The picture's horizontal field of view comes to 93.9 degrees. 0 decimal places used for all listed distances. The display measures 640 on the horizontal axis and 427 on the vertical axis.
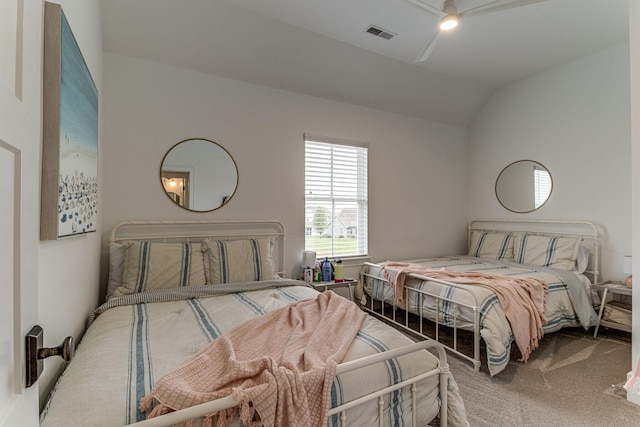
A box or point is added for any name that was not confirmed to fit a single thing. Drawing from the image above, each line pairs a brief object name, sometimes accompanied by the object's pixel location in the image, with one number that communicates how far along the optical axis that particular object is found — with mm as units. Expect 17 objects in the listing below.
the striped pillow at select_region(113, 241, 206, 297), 2184
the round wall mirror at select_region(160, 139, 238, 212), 2652
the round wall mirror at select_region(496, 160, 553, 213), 3592
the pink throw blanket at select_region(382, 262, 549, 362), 2188
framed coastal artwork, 1042
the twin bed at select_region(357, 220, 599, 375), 2178
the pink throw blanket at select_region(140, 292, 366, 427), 955
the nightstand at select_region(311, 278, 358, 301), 2949
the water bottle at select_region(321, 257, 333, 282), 3113
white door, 526
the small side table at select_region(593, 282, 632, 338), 2684
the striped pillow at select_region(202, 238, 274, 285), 2453
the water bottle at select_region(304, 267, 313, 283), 3029
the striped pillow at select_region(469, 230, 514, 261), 3713
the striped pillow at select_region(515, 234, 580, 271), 3100
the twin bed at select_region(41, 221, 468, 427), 975
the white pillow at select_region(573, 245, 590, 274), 3090
